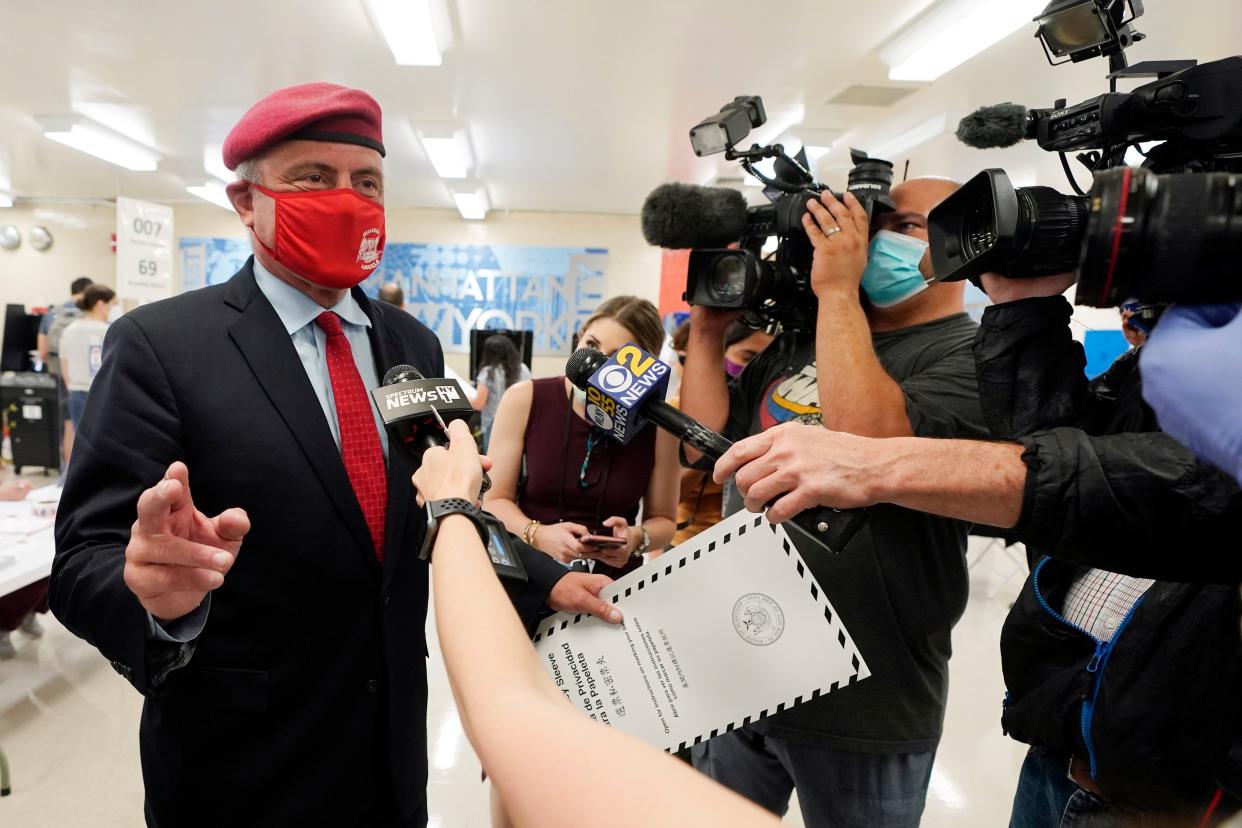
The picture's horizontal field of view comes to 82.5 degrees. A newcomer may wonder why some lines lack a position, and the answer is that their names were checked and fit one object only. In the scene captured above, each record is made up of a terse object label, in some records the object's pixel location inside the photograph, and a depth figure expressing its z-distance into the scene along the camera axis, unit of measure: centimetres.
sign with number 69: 585
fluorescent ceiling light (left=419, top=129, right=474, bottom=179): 642
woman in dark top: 188
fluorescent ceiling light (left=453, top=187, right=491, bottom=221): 880
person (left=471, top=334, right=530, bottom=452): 619
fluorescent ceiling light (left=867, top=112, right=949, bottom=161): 554
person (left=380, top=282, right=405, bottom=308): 621
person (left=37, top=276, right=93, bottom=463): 692
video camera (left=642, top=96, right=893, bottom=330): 139
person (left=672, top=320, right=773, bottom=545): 253
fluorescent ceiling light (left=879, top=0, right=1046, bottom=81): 368
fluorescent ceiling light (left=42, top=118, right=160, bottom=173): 650
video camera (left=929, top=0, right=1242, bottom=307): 59
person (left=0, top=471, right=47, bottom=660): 303
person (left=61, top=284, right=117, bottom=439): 578
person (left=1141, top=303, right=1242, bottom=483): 52
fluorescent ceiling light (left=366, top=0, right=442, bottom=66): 402
